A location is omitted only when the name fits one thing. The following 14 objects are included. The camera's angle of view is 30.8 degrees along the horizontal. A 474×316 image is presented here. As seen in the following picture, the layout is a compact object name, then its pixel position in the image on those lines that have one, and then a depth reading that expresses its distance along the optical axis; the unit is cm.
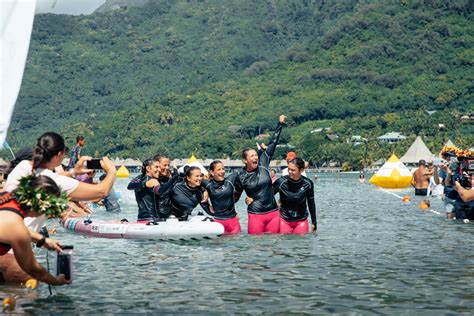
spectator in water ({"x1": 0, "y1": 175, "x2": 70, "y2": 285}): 872
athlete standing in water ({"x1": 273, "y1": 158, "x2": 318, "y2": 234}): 1730
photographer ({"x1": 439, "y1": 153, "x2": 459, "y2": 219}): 2200
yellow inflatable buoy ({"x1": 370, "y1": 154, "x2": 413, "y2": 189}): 4872
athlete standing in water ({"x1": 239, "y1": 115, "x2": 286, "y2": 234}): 1742
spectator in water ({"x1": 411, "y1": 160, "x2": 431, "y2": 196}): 3916
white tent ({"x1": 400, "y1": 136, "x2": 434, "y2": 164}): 15868
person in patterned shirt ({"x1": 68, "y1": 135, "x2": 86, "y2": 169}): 2486
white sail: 788
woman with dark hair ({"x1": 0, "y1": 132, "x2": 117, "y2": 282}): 914
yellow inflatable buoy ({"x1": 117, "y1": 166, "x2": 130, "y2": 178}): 10031
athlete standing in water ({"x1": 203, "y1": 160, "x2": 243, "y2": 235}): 1772
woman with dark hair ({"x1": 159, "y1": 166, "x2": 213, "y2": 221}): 1809
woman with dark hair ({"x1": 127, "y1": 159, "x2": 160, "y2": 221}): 1764
